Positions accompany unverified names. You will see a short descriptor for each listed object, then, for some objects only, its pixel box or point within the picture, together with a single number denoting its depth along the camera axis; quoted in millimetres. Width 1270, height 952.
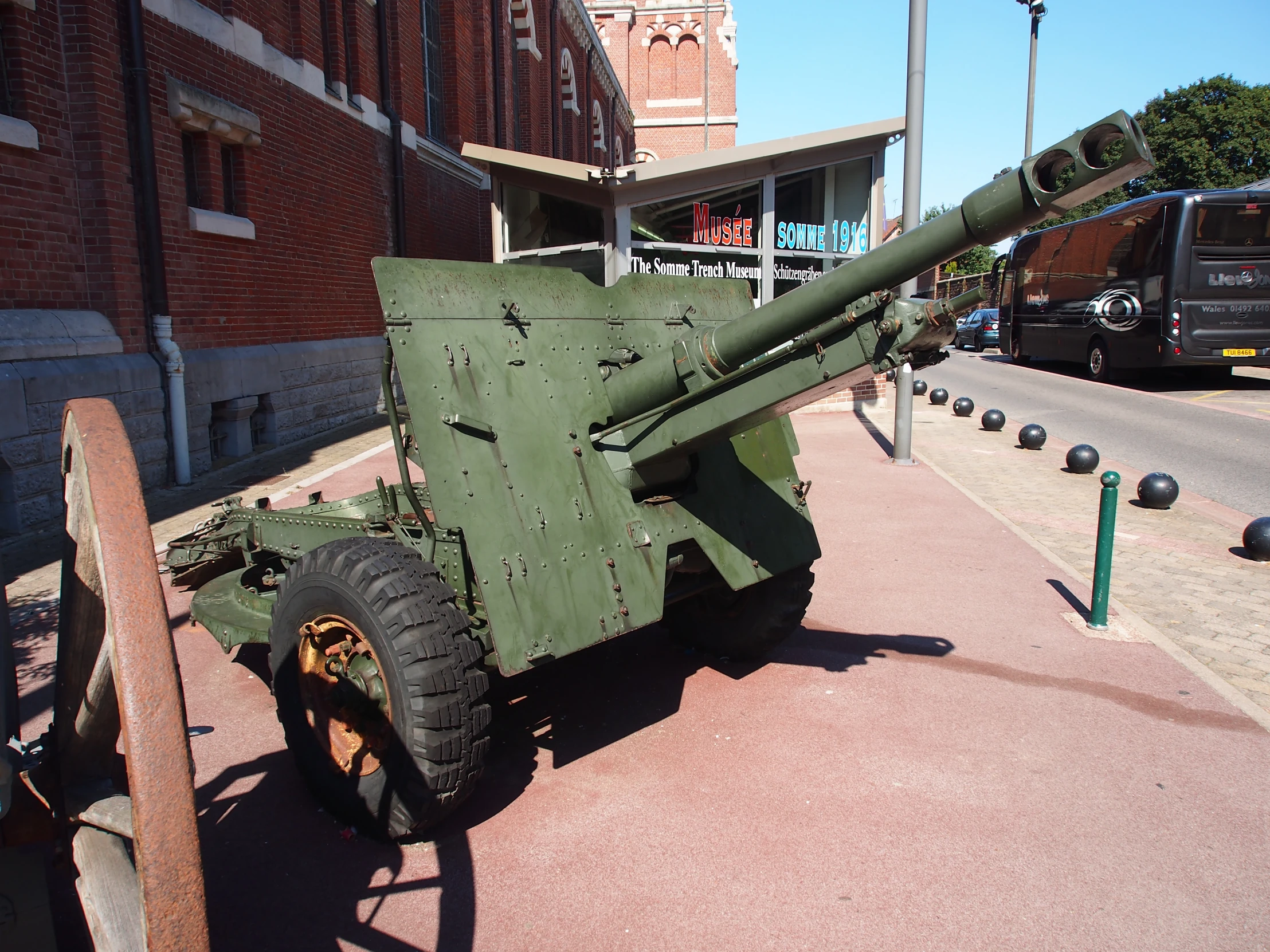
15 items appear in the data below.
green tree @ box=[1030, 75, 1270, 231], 36438
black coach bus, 15852
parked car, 31547
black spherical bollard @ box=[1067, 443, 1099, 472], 9719
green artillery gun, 2941
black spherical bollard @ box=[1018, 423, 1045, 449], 11273
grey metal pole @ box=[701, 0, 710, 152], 39134
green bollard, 5047
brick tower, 41656
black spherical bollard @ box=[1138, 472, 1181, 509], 8073
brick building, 7039
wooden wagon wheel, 1358
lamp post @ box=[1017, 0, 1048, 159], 25766
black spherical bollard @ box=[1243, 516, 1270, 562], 6441
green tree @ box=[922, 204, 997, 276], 48012
